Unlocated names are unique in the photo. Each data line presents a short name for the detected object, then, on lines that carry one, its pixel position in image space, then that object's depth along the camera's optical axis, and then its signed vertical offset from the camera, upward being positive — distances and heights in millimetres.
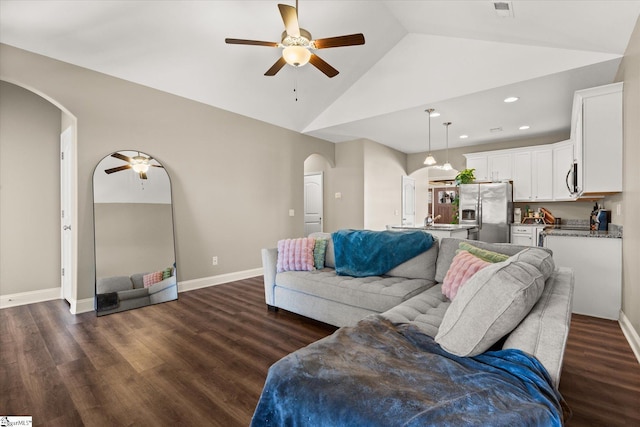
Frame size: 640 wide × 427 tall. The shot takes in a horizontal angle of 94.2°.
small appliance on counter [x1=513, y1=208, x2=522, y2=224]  6172 -115
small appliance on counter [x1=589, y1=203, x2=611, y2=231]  3846 -131
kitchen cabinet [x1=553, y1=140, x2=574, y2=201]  5371 +787
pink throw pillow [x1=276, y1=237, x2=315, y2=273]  3271 -492
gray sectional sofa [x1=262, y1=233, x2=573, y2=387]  1144 -642
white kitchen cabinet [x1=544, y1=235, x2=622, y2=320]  3031 -639
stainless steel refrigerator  5641 +36
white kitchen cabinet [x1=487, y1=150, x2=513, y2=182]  6090 +943
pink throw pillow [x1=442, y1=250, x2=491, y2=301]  2033 -426
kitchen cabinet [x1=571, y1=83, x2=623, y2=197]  2957 +724
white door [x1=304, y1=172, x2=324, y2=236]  7322 +243
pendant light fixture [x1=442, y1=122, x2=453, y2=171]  5279 +832
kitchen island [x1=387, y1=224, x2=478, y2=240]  4645 -309
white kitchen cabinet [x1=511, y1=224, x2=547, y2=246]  5375 -426
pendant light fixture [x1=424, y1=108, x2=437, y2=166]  5379 +908
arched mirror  3504 -261
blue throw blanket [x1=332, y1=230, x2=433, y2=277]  2855 -386
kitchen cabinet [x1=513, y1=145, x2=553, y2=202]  5637 +710
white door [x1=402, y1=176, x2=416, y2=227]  7816 +279
